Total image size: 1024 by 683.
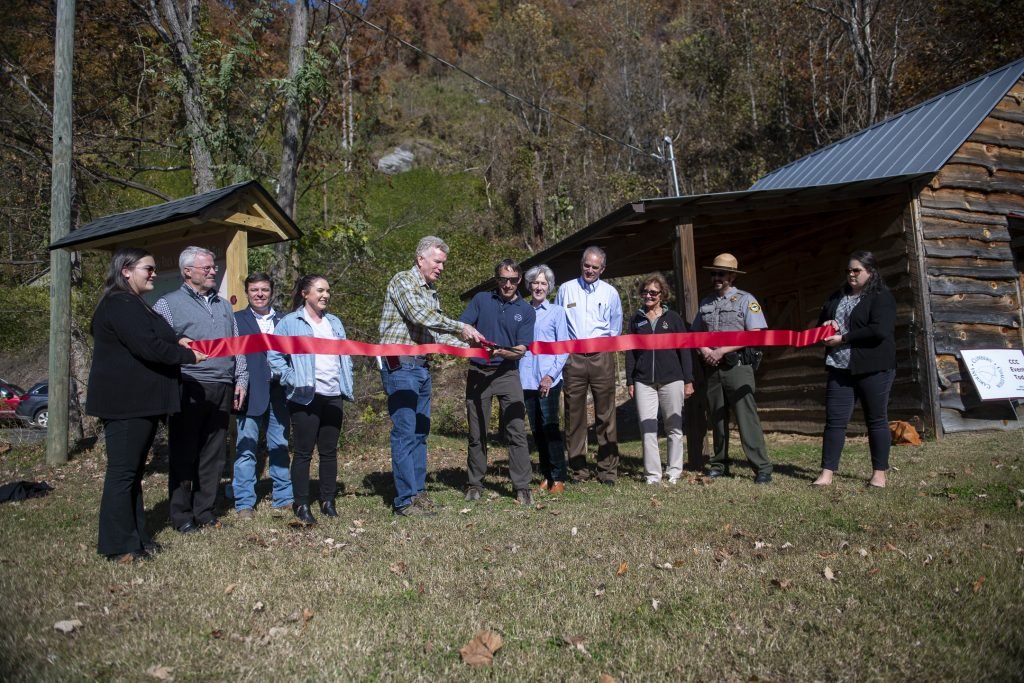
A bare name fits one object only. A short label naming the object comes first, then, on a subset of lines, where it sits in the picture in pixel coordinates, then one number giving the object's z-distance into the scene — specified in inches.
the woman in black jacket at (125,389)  186.9
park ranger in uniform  280.2
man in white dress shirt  291.7
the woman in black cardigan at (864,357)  252.1
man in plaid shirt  239.0
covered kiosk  304.8
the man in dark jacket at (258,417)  254.7
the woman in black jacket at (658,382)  286.5
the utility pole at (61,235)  393.4
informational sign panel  385.1
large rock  1413.6
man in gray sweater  225.9
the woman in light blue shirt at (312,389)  236.2
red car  693.3
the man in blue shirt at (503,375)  255.9
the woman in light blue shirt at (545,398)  289.4
